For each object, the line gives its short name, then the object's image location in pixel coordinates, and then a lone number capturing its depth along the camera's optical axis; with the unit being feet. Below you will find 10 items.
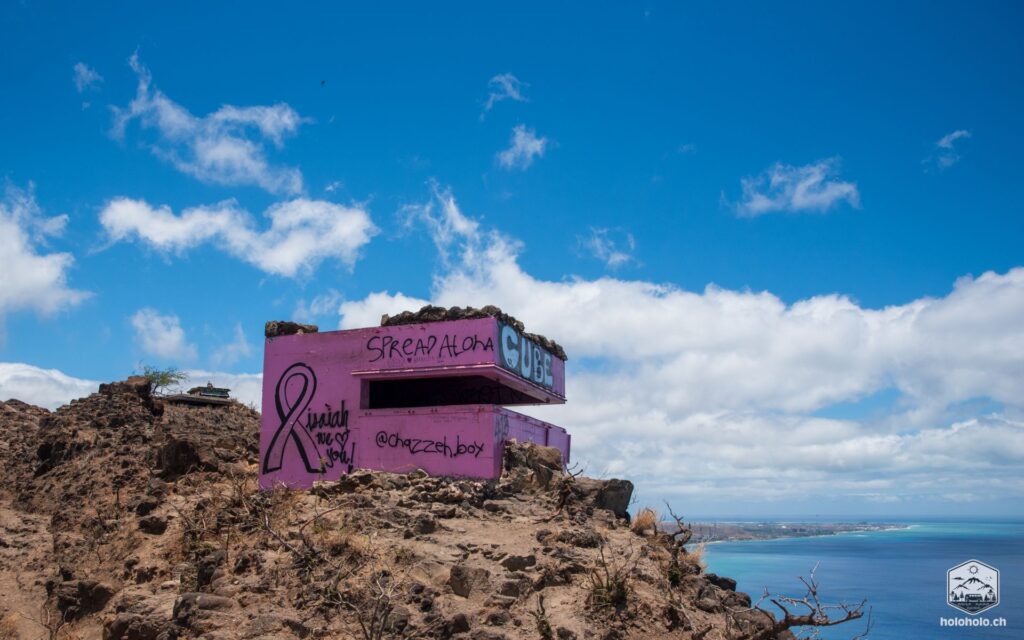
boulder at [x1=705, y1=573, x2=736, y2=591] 44.65
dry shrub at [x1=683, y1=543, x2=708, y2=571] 45.68
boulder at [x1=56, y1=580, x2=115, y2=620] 42.29
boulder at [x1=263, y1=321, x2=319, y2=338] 57.26
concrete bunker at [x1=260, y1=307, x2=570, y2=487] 50.29
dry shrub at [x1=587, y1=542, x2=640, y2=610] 35.04
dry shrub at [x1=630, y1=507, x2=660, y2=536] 49.11
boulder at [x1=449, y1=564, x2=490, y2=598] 35.40
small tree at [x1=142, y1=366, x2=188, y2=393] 80.02
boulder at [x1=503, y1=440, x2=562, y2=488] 50.65
